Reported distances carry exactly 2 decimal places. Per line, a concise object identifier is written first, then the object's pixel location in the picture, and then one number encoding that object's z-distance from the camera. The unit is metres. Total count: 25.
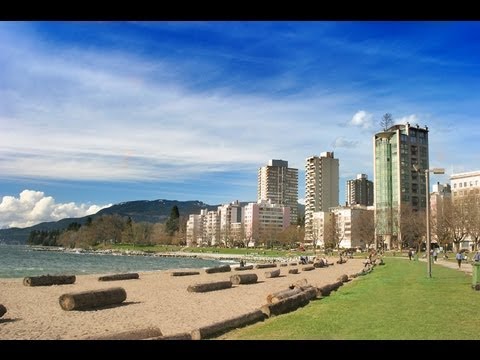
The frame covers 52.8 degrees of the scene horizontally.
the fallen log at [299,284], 20.25
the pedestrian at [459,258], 36.54
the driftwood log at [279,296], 16.07
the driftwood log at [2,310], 14.02
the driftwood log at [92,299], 16.53
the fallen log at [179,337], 9.45
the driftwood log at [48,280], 27.33
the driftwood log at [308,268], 48.32
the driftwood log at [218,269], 43.78
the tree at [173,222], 178.50
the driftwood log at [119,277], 33.07
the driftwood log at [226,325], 10.61
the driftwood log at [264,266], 53.36
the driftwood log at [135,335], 9.37
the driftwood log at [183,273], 40.56
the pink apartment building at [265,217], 183.12
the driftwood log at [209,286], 24.04
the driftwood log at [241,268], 49.50
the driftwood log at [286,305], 14.31
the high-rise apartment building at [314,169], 196.62
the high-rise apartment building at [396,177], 110.31
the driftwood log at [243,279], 29.30
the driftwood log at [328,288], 20.10
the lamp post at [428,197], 23.22
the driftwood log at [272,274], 37.36
